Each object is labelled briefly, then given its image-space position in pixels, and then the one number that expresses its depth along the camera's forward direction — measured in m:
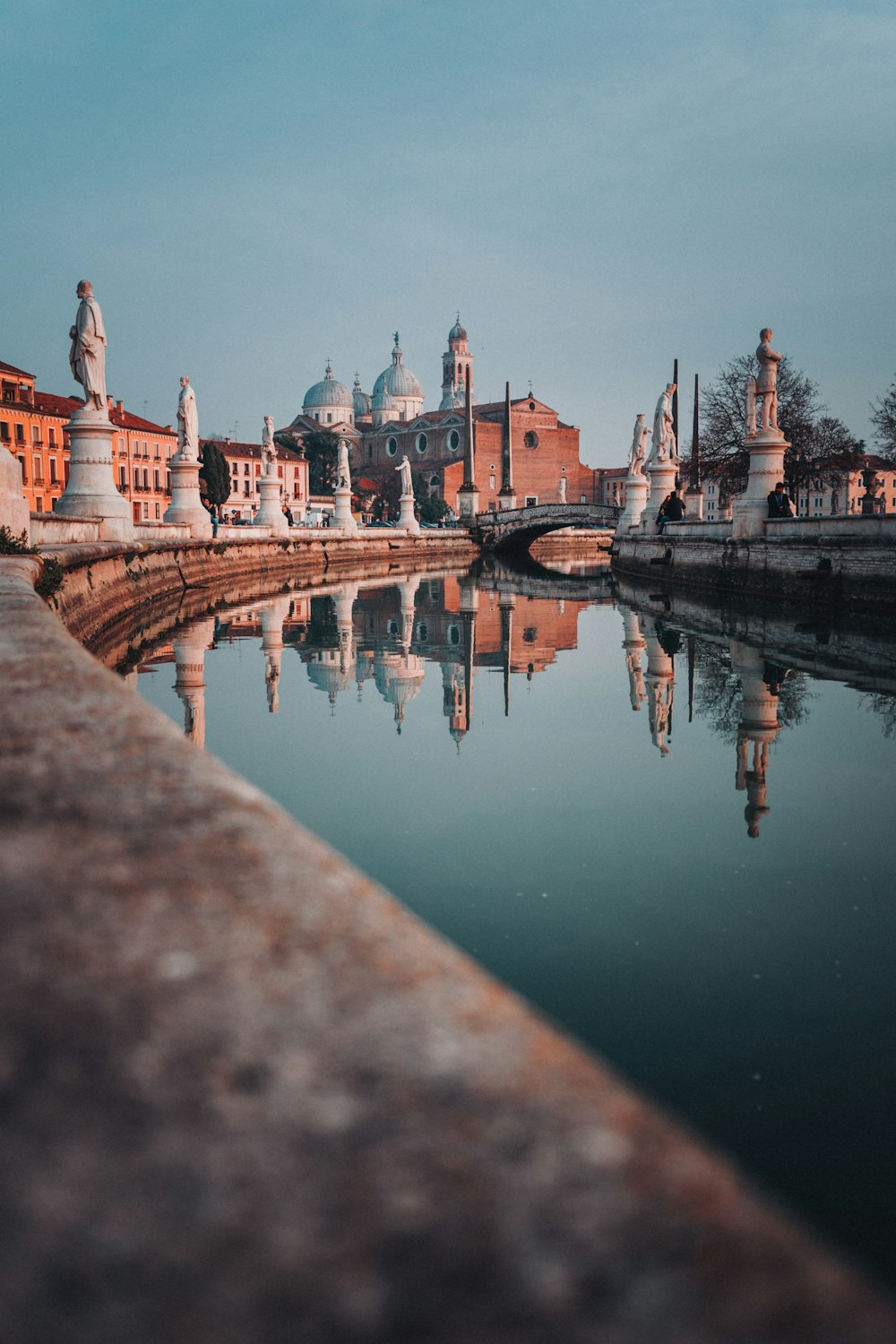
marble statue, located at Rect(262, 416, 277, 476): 30.03
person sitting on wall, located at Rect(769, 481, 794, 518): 18.16
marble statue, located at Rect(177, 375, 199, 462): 22.52
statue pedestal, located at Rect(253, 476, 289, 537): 28.22
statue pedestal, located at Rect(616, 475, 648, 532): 32.56
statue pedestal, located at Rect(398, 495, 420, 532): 39.56
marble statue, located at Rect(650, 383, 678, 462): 27.48
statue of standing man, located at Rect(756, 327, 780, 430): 18.08
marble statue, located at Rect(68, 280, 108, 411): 14.66
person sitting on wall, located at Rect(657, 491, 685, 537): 26.17
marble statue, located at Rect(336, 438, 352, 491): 36.09
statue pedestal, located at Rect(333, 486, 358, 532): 34.62
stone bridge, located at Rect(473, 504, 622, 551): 41.47
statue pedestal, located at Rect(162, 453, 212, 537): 21.62
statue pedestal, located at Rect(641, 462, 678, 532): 27.89
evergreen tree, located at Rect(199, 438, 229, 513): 62.44
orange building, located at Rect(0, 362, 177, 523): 51.66
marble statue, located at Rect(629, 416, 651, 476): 32.75
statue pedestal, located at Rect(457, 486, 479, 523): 48.47
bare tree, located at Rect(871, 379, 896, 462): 37.91
